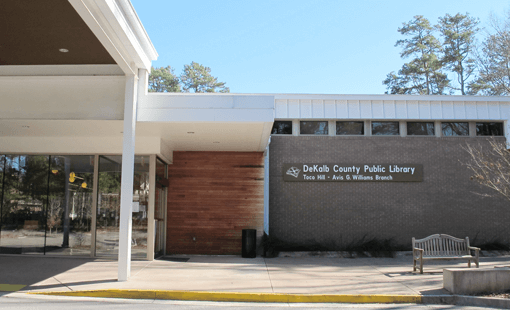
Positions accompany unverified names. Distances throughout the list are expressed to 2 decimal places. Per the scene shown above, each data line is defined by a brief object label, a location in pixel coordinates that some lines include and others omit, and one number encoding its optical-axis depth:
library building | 9.10
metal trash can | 13.08
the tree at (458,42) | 35.31
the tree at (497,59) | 10.32
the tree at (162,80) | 42.12
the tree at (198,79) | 43.75
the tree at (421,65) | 36.47
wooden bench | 10.10
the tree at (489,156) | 14.59
